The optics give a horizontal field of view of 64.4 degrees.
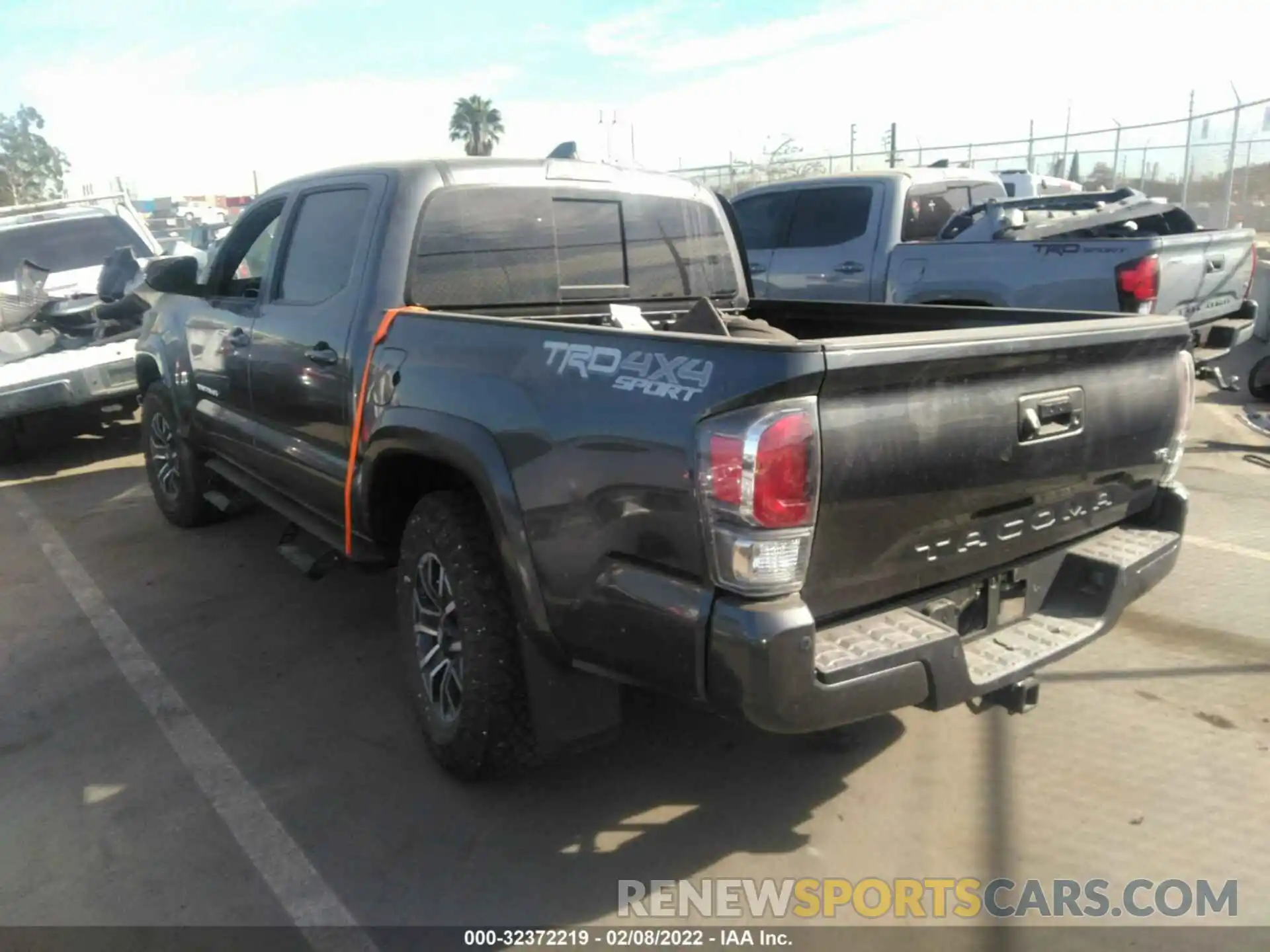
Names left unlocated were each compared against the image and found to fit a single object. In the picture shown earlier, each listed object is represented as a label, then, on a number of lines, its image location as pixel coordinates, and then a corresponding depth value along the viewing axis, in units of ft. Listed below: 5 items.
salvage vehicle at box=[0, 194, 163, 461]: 24.81
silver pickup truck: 20.25
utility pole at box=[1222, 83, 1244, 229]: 53.16
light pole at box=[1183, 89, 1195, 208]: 58.70
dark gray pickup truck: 7.53
